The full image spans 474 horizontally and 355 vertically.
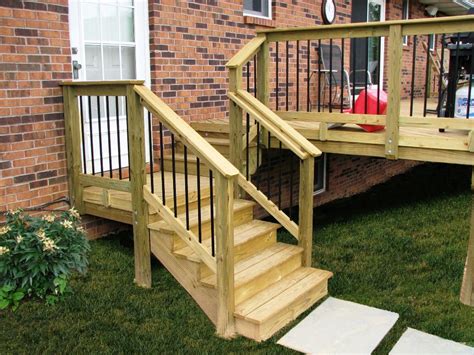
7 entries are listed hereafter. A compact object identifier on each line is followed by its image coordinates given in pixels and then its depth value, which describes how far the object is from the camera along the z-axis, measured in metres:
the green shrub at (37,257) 3.48
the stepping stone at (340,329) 3.25
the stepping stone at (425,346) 3.21
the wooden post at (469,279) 3.90
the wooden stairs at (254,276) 3.46
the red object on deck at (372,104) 4.82
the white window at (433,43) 12.13
